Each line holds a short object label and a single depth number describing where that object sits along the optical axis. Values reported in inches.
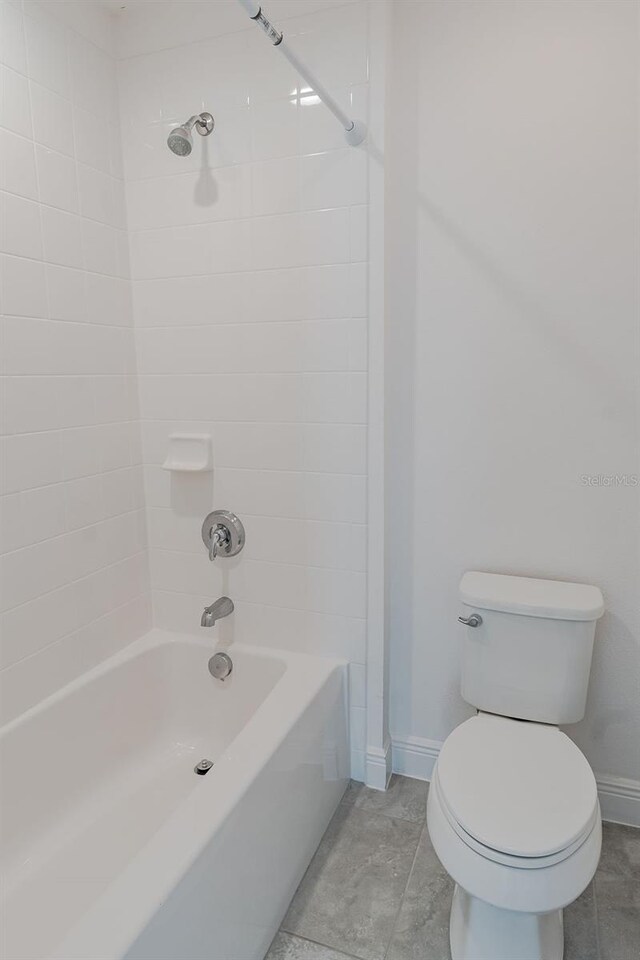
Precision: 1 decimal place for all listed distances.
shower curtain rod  38.5
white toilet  46.4
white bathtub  43.5
